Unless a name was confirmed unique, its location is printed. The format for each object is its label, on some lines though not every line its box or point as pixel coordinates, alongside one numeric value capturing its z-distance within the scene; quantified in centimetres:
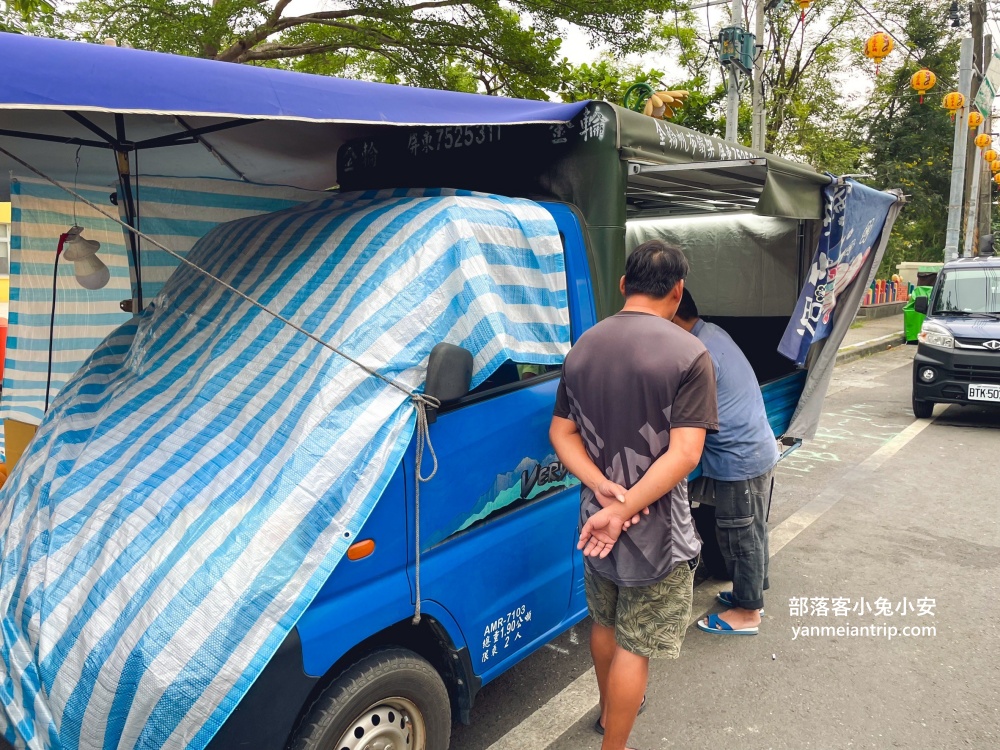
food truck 180
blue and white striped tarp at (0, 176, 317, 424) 422
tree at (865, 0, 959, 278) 2183
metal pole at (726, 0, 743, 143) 1020
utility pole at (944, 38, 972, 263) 1577
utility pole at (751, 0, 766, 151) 1098
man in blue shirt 339
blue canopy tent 175
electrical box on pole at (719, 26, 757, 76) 1006
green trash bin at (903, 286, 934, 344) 1426
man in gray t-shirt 227
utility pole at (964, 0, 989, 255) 1809
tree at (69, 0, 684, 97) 909
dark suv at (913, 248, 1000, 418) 770
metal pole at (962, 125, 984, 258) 2084
